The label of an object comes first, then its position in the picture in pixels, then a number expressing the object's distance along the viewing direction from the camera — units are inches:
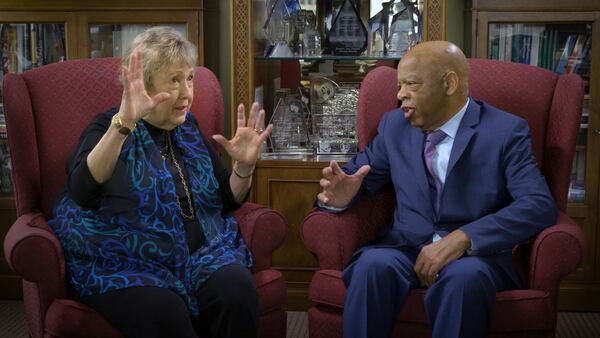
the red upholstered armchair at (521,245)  98.9
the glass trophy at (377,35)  145.0
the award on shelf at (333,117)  142.6
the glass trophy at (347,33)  144.0
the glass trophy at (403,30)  142.6
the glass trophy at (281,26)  144.0
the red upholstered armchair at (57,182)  94.5
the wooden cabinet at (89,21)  143.4
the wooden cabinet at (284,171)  137.7
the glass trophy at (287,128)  144.3
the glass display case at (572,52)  138.4
